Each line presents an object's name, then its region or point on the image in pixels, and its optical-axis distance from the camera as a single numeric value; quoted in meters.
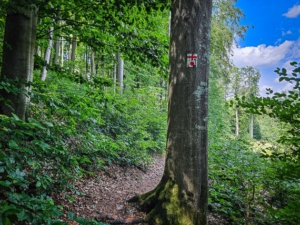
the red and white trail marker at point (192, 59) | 2.83
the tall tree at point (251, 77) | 31.86
